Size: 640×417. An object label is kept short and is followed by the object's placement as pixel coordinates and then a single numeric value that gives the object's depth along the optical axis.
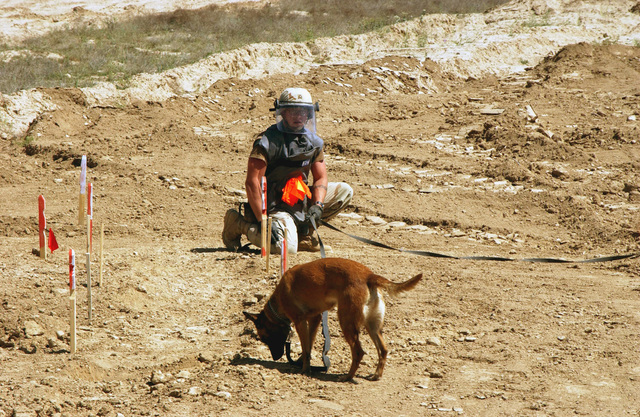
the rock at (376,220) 20.31
